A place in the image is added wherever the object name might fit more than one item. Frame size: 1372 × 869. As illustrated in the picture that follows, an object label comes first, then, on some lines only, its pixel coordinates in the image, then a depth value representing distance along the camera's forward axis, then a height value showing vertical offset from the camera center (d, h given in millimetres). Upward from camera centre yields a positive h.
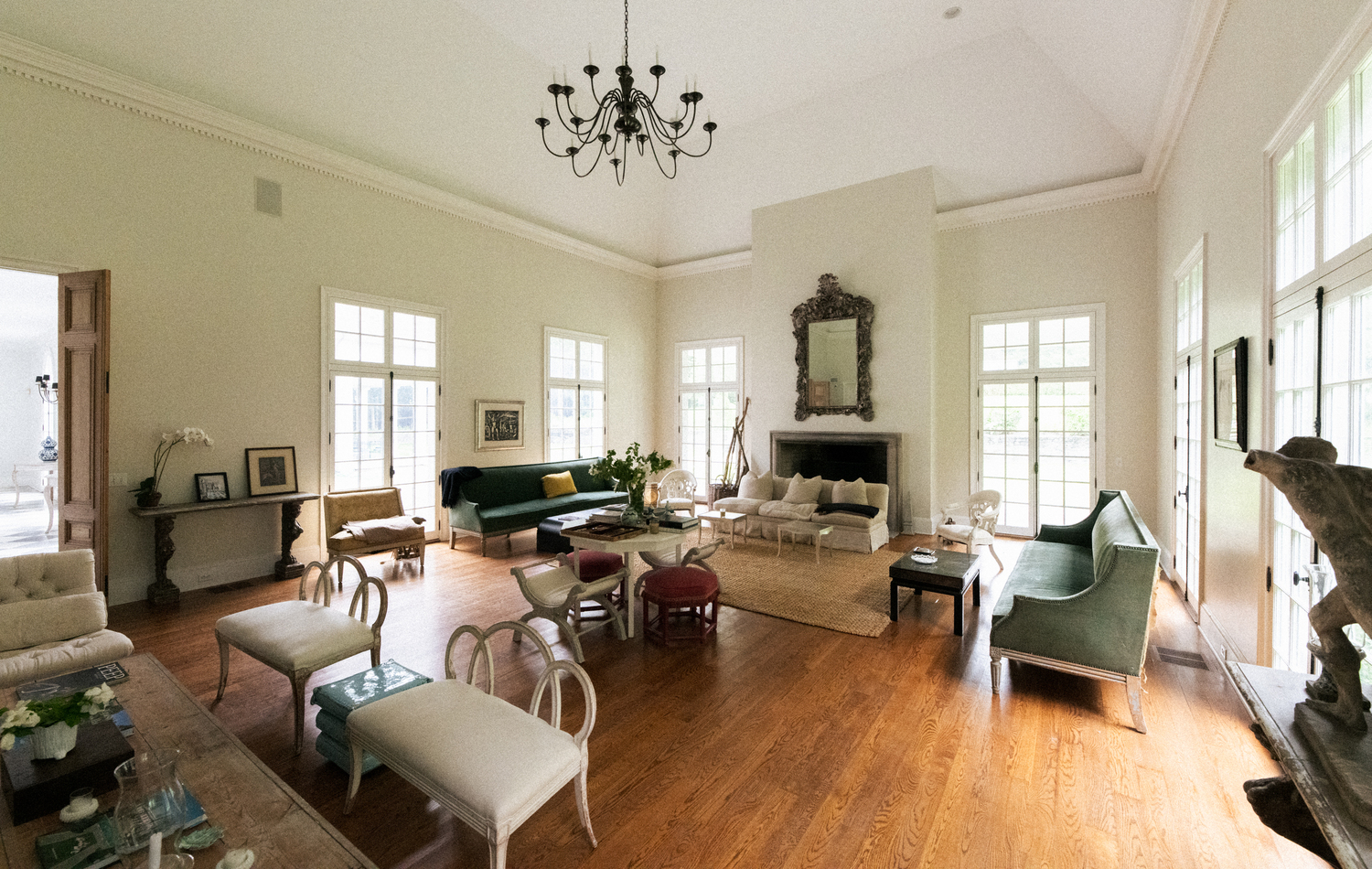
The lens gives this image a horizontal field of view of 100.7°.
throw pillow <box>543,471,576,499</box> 7750 -714
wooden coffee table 1549 -1147
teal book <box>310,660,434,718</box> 2521 -1184
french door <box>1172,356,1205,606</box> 4590 -345
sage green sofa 2980 -1041
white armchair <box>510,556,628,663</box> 3789 -1115
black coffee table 4141 -1062
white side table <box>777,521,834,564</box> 6188 -1097
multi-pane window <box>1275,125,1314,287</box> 2607 +1078
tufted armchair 2777 -1000
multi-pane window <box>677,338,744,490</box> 9812 +560
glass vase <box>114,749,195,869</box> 1429 -978
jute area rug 4609 -1439
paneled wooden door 4438 +163
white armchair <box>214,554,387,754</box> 2717 -1034
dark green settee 6691 -896
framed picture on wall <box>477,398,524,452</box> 7682 +111
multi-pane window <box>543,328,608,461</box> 8750 +629
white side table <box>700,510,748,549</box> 6755 -1121
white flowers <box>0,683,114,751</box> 1604 -843
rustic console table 4766 -912
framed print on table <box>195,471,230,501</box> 5219 -502
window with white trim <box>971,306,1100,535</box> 6922 +239
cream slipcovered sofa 6617 -887
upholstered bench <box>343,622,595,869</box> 1757 -1081
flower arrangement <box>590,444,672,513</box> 4516 -305
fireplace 7469 -322
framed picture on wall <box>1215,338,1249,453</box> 3283 +236
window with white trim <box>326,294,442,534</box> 6277 +397
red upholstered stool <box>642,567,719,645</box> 4039 -1164
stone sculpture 1046 -158
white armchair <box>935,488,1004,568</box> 5703 -952
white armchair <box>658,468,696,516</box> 9047 -848
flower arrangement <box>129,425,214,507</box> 4875 -145
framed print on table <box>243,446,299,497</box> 5578 -375
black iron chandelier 3594 +2296
